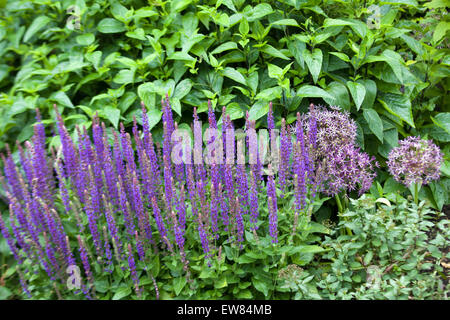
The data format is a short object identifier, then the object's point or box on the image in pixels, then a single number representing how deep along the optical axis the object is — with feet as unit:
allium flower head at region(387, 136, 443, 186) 9.13
